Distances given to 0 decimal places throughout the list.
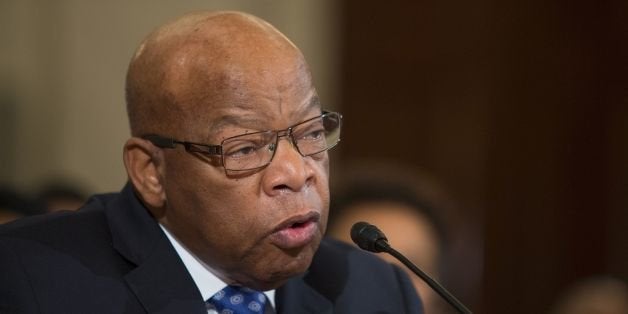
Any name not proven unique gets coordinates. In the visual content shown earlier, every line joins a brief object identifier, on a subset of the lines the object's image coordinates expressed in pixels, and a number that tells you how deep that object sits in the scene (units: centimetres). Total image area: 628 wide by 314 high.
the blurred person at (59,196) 787
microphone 383
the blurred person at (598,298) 725
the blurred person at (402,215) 708
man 397
